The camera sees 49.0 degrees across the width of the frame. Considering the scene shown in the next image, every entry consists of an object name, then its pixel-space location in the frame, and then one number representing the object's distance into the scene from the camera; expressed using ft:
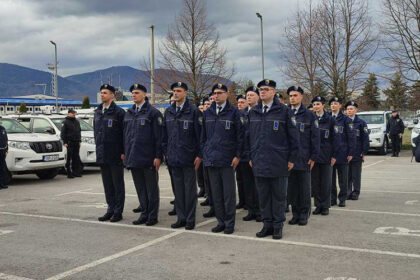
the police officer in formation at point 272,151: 20.11
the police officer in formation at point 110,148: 24.38
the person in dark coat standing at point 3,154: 38.47
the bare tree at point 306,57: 77.97
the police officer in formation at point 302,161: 23.08
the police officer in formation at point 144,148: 22.94
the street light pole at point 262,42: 89.28
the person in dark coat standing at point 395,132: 64.14
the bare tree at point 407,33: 68.28
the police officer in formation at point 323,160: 25.55
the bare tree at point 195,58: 80.53
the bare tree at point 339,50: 75.82
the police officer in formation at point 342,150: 28.22
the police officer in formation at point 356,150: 30.73
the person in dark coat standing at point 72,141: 44.86
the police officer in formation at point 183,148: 22.24
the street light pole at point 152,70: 86.12
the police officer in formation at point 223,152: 21.24
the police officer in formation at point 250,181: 24.71
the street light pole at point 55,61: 140.87
